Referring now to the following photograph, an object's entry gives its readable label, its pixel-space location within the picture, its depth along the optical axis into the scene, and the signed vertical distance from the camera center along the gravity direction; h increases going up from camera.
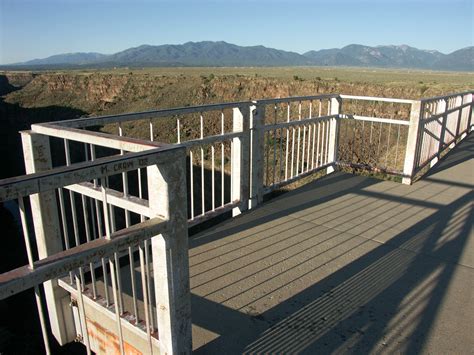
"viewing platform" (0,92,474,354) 2.09 -1.87
